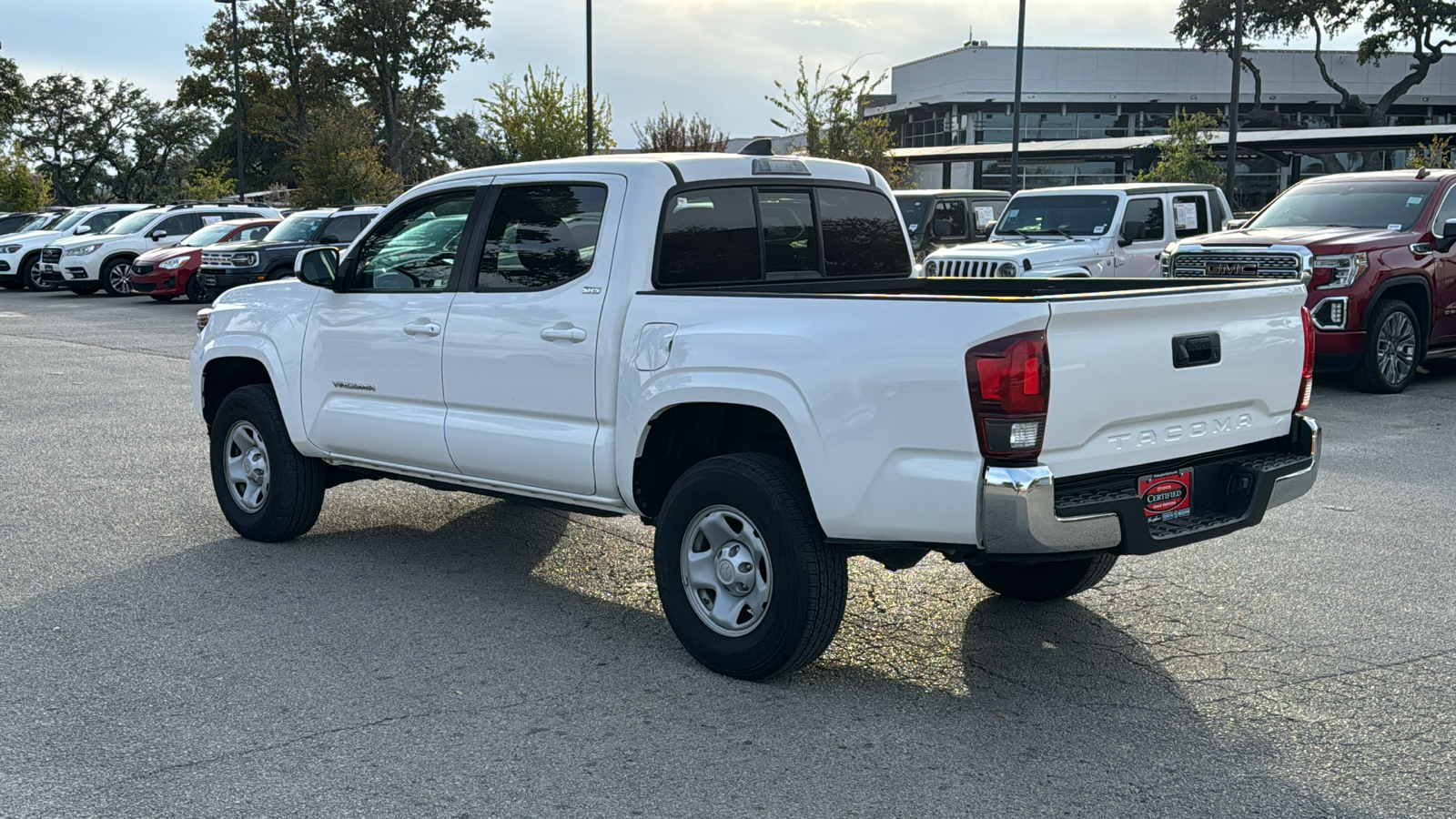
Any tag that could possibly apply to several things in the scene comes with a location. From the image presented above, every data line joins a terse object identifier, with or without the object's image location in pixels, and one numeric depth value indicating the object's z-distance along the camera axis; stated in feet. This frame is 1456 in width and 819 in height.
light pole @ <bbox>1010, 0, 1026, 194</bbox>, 94.02
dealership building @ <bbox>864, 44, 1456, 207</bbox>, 214.28
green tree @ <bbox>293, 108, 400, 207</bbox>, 126.62
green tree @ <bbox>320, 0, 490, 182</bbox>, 181.88
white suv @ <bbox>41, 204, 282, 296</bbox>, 91.20
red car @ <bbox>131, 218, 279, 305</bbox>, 81.82
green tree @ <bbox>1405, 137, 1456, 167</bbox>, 82.48
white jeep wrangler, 47.98
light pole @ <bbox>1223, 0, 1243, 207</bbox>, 82.84
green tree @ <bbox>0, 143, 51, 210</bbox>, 166.97
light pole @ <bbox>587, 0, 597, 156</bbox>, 102.32
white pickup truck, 14.51
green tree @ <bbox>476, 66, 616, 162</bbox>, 111.75
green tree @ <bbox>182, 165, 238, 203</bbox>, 167.22
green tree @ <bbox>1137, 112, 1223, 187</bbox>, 97.30
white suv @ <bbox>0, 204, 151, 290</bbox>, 100.32
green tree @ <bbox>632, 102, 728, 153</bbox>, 106.63
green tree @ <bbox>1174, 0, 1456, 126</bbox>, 182.29
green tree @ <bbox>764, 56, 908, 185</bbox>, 95.61
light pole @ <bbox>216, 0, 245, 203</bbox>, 133.82
